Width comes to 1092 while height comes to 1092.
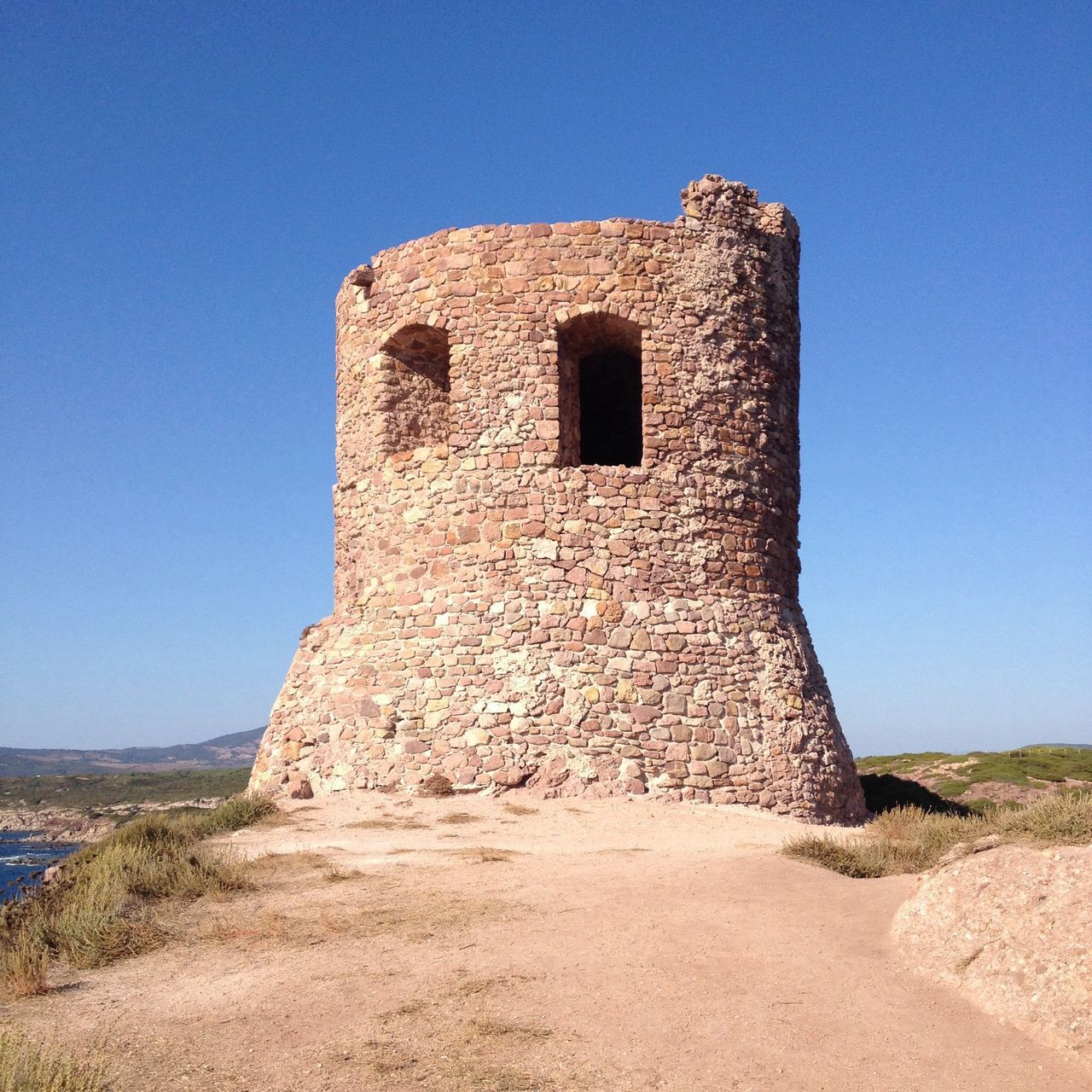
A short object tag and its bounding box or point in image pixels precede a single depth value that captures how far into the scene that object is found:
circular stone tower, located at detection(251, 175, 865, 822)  10.55
